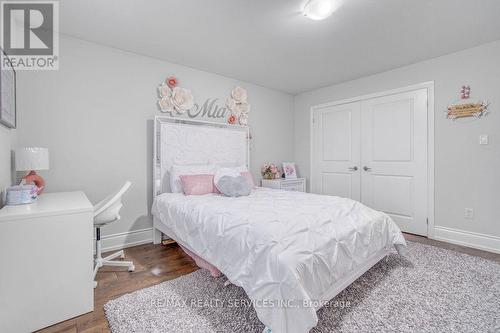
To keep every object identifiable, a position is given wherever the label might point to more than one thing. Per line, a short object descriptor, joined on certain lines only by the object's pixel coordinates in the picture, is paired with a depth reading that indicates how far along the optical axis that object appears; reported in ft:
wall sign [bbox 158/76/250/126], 10.50
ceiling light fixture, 6.42
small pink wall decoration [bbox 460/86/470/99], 9.45
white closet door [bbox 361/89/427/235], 10.83
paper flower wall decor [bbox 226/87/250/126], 12.68
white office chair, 6.77
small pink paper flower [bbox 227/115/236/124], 12.60
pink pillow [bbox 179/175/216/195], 9.35
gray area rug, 4.93
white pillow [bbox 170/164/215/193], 9.85
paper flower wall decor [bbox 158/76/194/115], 10.37
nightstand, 13.37
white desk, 4.72
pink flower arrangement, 13.97
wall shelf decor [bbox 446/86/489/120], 9.14
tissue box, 5.66
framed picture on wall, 5.75
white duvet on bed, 4.14
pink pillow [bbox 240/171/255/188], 10.79
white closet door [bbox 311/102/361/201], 13.19
